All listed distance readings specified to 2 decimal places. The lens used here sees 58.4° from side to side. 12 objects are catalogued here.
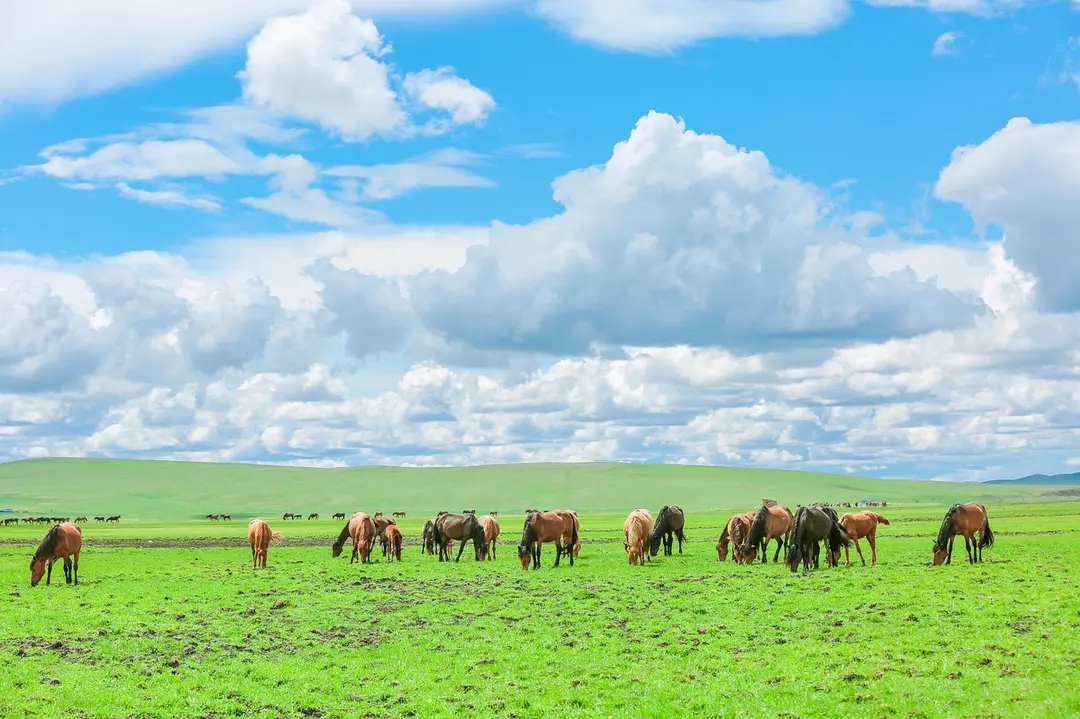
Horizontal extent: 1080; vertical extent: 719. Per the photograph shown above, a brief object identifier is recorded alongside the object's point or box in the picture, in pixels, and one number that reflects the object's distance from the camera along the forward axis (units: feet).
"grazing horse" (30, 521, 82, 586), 117.19
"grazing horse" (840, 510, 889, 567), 128.98
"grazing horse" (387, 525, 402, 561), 151.53
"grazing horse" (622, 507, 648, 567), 132.67
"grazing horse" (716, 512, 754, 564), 134.72
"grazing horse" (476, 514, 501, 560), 161.89
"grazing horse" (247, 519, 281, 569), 141.18
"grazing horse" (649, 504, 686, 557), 141.59
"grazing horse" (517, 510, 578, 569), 131.54
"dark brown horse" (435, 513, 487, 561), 151.12
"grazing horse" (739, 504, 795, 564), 127.85
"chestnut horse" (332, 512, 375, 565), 149.89
